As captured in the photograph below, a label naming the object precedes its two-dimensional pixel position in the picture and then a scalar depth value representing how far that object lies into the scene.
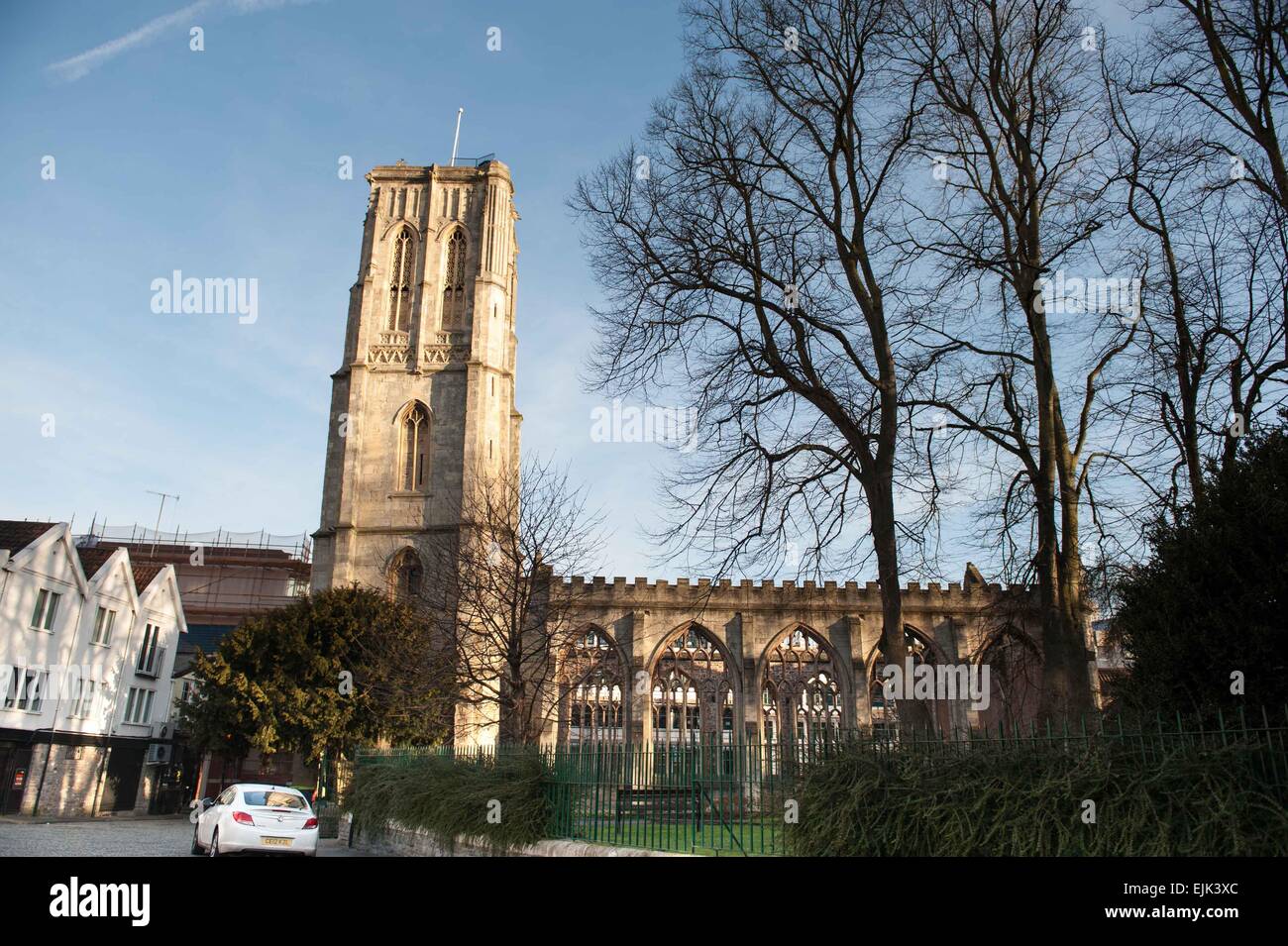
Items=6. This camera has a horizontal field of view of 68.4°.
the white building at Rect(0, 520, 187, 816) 28.11
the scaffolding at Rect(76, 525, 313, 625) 51.47
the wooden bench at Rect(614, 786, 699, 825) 10.87
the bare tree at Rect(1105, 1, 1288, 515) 13.16
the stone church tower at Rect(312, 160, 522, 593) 33.81
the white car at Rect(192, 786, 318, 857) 13.47
